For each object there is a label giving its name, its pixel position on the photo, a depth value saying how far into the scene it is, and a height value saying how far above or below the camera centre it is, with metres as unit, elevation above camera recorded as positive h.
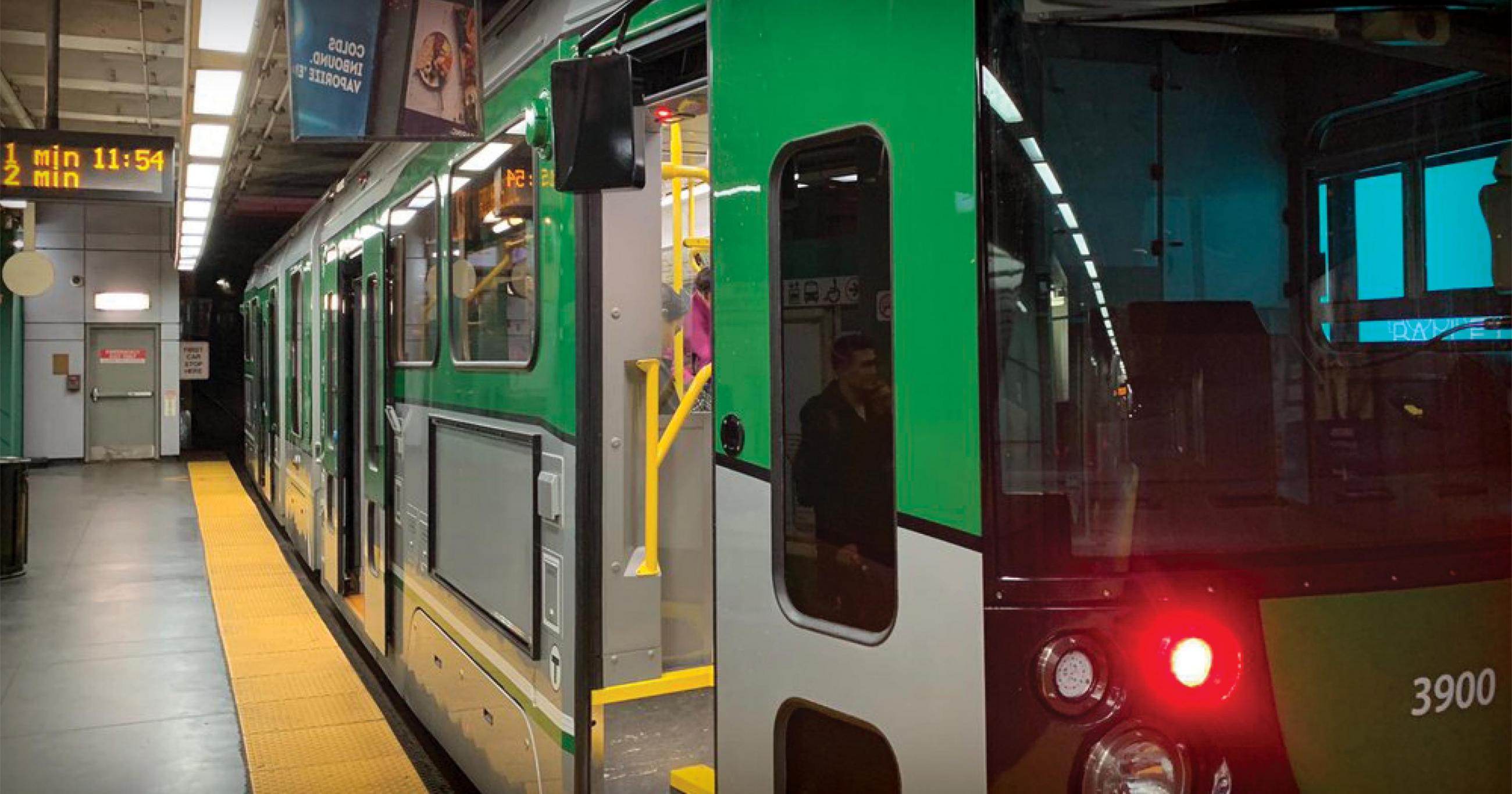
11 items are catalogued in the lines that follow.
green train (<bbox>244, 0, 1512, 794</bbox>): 1.88 +0.00
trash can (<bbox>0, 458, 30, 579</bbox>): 9.43 -0.93
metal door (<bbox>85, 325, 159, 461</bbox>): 20.52 +0.12
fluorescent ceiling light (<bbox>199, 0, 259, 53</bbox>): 5.60 +1.89
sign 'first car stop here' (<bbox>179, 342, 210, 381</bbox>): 22.34 +0.73
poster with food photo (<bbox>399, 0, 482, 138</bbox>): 4.27 +1.22
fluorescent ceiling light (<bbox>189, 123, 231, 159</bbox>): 8.50 +1.97
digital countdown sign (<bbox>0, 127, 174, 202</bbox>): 8.11 +1.65
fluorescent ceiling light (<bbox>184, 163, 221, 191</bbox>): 10.15 +2.02
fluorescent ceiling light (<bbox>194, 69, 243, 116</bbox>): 6.98 +1.94
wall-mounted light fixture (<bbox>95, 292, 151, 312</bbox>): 20.59 +1.75
